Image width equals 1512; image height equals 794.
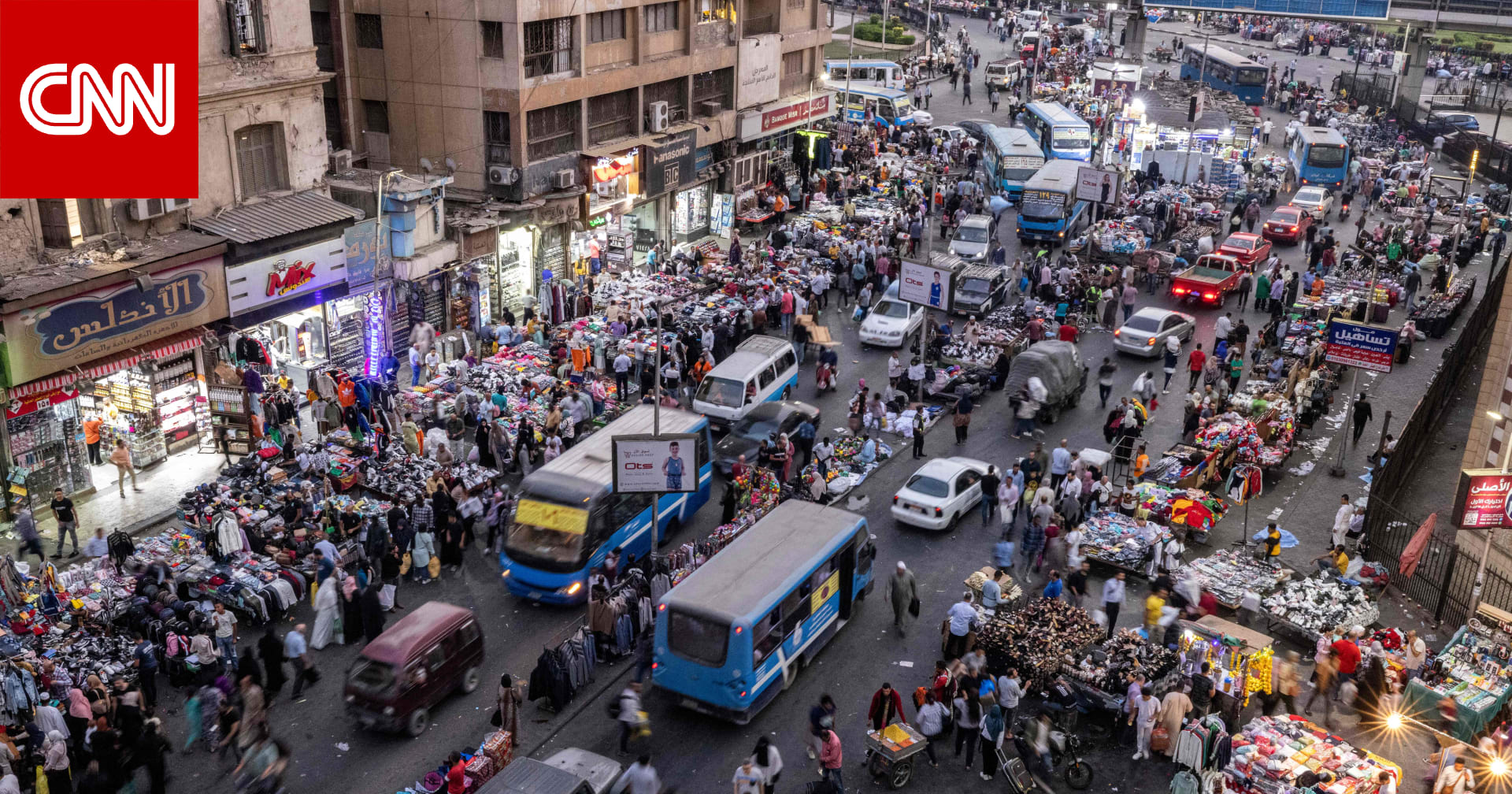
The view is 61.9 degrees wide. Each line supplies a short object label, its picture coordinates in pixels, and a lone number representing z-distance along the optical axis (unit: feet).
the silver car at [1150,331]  119.96
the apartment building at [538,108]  117.80
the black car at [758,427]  93.56
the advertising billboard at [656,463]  73.56
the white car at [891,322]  121.49
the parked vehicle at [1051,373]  105.09
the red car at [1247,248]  143.64
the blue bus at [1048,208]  156.25
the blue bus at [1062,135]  193.77
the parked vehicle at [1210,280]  136.05
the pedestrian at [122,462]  87.04
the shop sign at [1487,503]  66.08
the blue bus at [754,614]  63.26
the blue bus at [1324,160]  187.62
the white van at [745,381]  99.50
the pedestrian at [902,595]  74.13
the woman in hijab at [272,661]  66.69
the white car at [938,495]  86.22
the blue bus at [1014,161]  178.29
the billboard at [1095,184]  150.41
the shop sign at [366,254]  103.19
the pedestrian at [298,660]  67.36
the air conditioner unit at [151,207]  84.23
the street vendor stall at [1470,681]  65.26
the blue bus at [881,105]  225.15
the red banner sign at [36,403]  78.69
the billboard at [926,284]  109.40
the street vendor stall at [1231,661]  66.64
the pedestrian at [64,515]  79.46
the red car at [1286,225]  160.86
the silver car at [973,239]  147.02
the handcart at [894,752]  61.16
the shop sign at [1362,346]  92.17
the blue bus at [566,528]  74.69
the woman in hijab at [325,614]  71.26
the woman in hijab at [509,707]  62.23
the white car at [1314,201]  169.58
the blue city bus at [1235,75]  253.03
